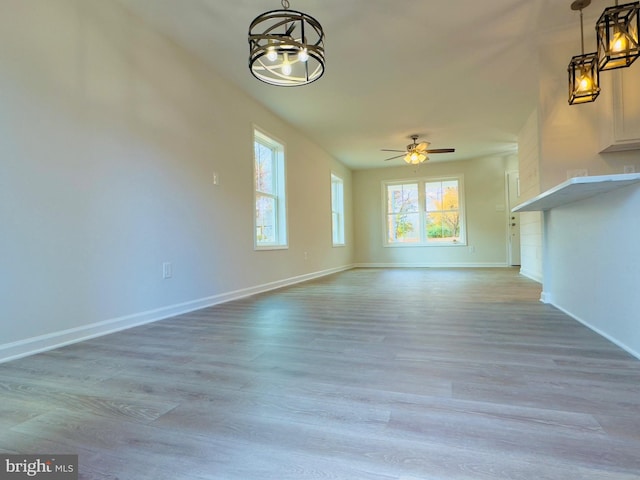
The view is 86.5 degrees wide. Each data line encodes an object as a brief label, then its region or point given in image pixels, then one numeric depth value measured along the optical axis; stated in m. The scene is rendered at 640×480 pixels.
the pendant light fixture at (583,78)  2.43
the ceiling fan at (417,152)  5.50
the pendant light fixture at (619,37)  1.77
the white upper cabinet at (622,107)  2.87
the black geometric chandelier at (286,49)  1.92
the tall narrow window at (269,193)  4.63
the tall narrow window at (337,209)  7.60
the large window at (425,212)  7.95
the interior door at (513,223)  7.34
